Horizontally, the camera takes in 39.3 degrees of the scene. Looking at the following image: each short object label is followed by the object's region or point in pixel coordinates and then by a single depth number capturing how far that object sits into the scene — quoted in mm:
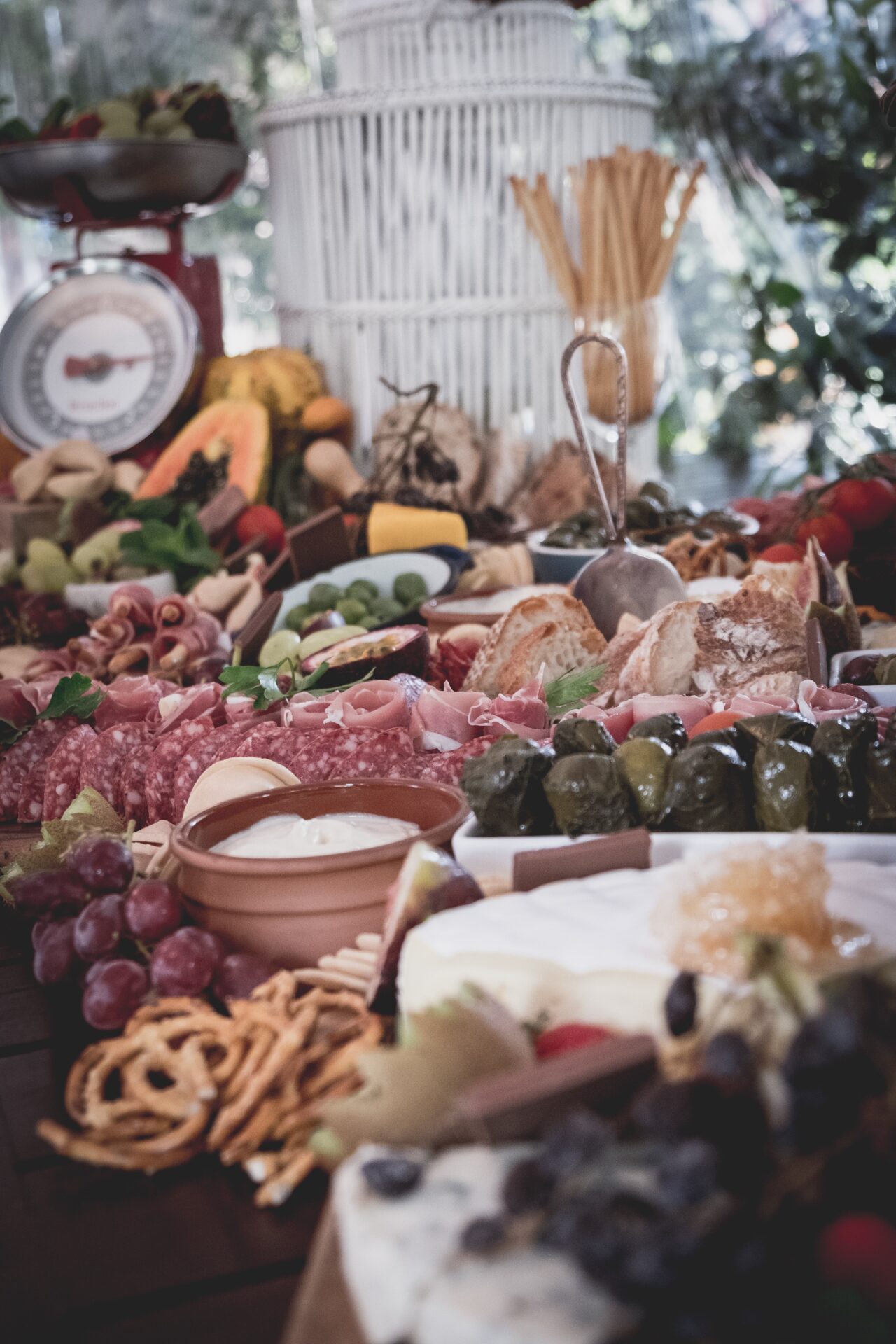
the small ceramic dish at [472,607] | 2043
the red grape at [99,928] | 1142
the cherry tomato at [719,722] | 1355
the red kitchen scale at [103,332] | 3035
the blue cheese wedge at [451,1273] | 613
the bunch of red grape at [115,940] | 1082
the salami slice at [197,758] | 1505
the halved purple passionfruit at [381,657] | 1783
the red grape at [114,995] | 1075
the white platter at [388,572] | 2338
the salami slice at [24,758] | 1692
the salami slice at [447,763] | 1411
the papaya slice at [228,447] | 2943
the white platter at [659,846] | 1086
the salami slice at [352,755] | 1430
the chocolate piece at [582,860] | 1061
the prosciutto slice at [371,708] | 1564
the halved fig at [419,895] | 1007
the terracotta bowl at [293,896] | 1118
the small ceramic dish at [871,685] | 1574
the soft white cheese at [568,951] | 868
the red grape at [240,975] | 1087
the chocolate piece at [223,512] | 2793
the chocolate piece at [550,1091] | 728
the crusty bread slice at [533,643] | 1722
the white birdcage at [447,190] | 3018
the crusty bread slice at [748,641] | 1661
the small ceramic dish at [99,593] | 2557
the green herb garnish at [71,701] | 1733
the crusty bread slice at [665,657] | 1617
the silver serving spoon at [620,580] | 1950
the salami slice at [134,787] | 1584
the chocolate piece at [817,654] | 1625
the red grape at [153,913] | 1134
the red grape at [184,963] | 1079
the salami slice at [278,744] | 1485
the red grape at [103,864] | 1205
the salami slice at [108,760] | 1604
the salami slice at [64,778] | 1623
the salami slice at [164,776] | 1554
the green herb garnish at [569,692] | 1578
